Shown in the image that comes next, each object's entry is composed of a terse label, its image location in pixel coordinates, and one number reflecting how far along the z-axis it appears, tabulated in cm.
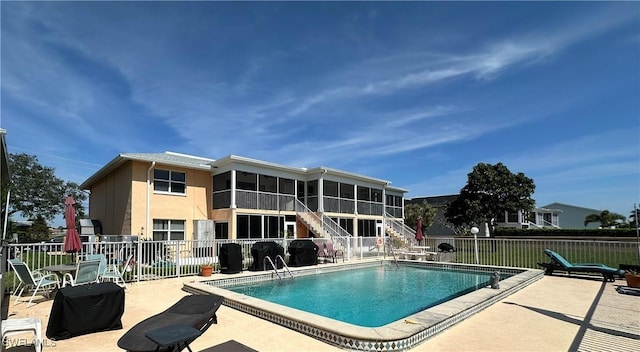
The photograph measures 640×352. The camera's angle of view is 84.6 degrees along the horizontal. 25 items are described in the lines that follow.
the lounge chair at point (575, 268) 1139
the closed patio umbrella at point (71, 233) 947
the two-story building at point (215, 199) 1828
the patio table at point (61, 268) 823
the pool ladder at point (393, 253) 1739
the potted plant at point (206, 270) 1196
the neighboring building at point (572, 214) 5709
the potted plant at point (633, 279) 1009
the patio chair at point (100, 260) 909
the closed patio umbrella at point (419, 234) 1983
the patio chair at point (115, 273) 930
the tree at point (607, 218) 4769
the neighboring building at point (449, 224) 4219
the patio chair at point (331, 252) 1719
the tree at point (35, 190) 3791
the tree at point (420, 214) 3512
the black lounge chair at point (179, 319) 402
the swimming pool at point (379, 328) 518
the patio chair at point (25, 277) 789
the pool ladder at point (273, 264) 1289
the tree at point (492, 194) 3023
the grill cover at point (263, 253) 1314
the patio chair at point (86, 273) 818
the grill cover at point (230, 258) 1251
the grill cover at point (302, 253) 1475
